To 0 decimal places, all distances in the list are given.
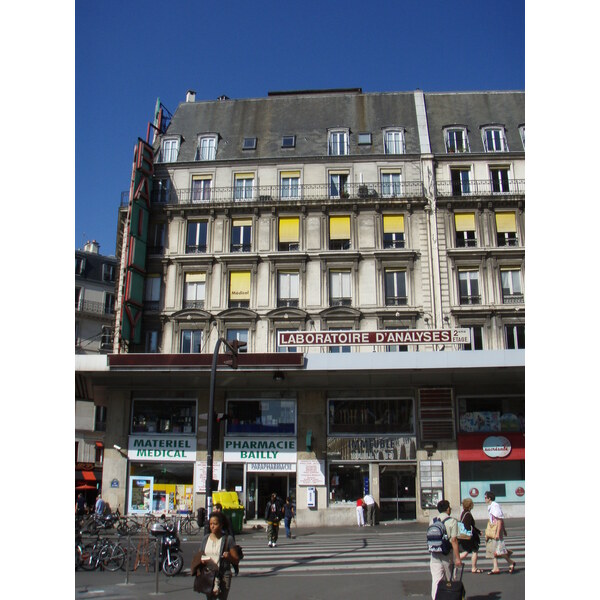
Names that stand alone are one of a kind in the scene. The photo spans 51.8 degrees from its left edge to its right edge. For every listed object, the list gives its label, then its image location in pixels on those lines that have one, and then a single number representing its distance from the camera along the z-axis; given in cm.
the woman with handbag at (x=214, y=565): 652
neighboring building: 3391
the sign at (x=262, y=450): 2450
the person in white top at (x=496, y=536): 1023
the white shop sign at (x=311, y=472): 2406
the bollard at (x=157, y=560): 940
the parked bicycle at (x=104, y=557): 1166
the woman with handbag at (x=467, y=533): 940
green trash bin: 1875
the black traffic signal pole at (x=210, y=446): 1458
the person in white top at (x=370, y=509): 2245
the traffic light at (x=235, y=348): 1740
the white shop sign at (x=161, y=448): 2492
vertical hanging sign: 2672
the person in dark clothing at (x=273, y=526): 1625
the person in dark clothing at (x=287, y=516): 1920
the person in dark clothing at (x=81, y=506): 2342
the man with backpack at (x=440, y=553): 733
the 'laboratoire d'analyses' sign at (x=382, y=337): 2295
